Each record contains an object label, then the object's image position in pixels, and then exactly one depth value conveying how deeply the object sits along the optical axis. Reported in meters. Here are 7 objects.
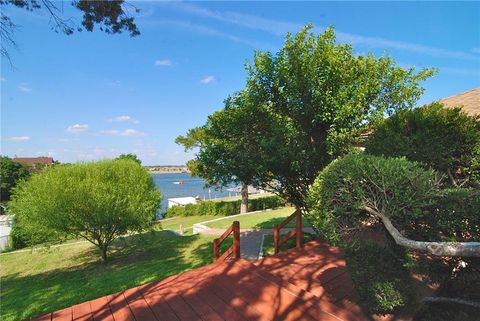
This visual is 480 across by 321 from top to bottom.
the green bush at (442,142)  6.77
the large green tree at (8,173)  49.72
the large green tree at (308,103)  8.52
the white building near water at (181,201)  37.16
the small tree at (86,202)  10.35
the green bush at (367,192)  4.19
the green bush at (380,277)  4.52
